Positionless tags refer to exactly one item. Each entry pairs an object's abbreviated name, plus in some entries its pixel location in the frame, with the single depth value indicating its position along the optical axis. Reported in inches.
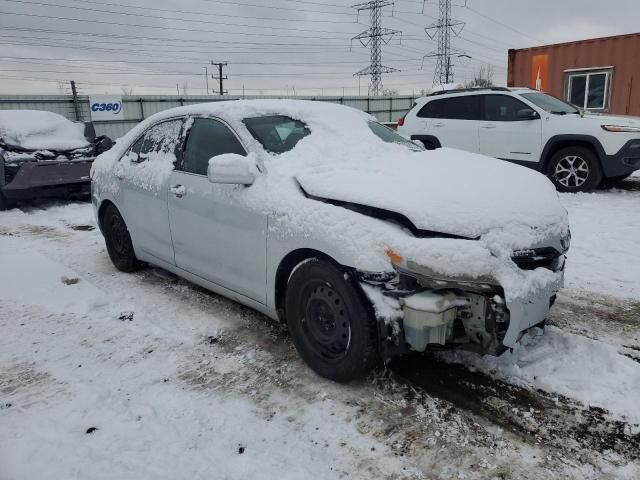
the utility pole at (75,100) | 724.0
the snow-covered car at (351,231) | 99.2
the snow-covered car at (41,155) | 316.5
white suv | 301.1
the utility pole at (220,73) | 2022.5
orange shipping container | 501.0
